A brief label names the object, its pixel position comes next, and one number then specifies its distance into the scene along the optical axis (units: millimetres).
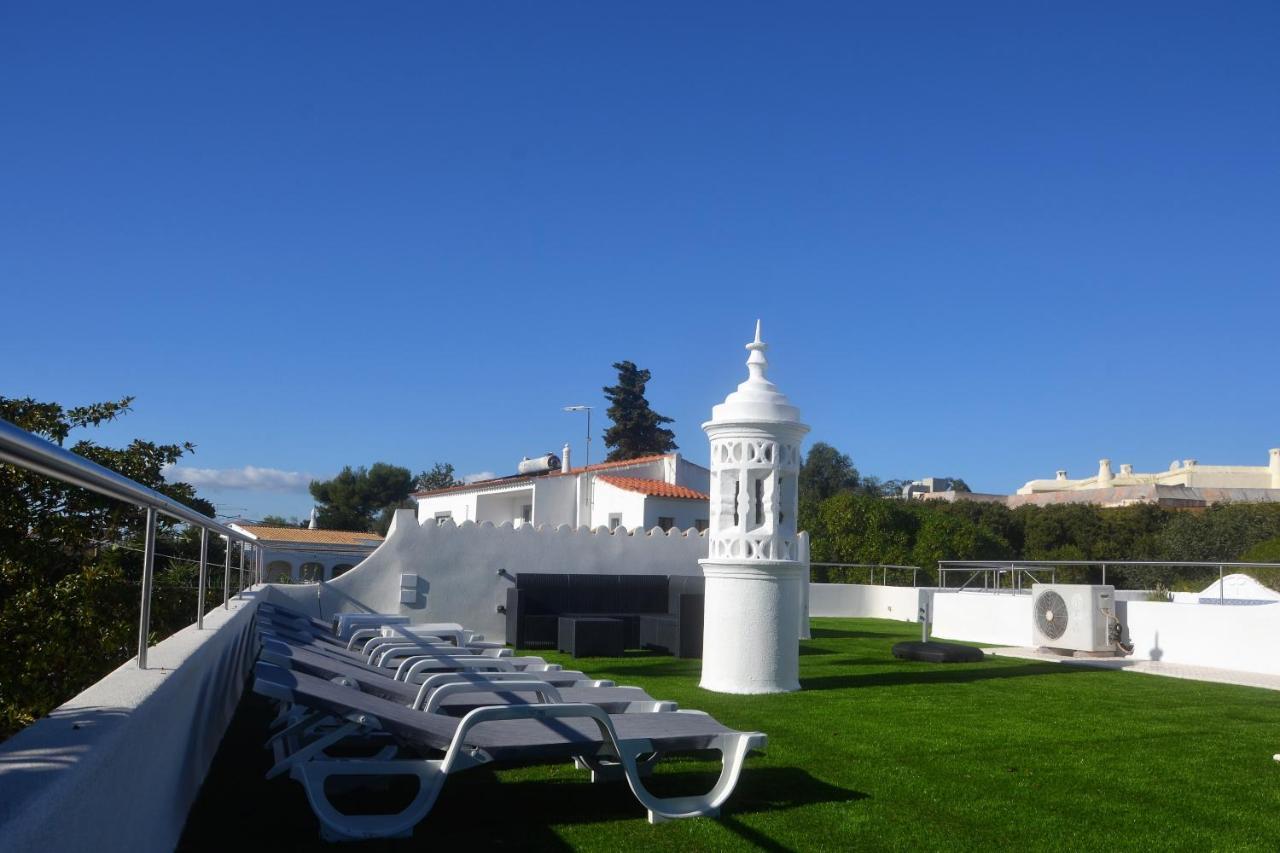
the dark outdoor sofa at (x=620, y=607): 13484
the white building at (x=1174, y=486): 83875
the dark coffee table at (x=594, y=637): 13055
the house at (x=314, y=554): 31234
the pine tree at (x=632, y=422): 66562
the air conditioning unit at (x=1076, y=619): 15789
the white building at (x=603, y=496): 24562
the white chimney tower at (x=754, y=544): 9797
